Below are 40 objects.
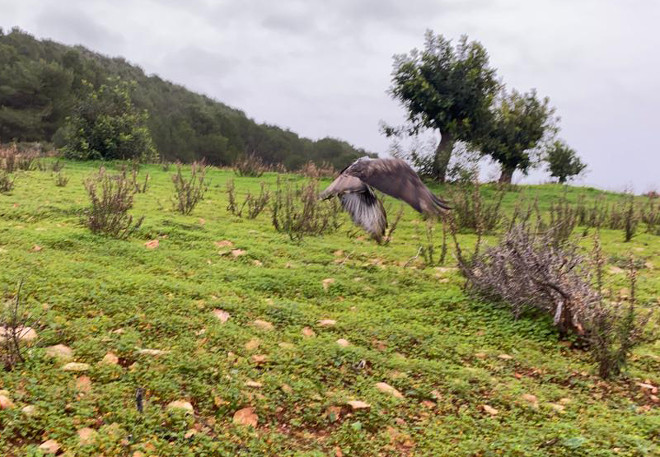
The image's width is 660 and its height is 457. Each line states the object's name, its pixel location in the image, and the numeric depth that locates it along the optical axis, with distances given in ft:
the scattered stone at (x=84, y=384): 9.31
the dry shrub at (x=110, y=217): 19.72
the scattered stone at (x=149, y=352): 10.82
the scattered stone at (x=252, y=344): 11.81
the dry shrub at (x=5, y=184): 29.56
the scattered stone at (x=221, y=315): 13.12
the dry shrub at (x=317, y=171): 49.47
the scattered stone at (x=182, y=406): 9.19
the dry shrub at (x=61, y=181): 35.37
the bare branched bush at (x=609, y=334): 11.71
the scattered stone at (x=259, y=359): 11.28
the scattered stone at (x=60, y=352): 10.27
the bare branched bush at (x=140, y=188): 33.60
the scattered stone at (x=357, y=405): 9.98
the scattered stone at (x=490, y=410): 10.19
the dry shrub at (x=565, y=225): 24.06
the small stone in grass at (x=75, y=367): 9.91
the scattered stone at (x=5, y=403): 8.55
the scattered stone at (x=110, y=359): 10.32
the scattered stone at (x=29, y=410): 8.48
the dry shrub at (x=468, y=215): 27.55
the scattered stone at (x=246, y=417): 9.22
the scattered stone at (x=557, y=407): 10.25
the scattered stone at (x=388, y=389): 10.61
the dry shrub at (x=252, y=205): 28.60
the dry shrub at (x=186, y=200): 27.50
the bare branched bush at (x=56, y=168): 45.25
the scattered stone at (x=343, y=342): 12.45
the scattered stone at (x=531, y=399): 10.45
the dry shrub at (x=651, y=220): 32.22
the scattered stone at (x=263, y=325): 13.01
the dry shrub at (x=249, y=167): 56.29
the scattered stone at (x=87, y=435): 8.04
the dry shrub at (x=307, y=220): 23.53
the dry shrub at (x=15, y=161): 39.91
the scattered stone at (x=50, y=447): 7.76
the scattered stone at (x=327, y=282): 16.74
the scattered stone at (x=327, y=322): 13.65
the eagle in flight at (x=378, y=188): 14.66
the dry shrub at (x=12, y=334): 9.73
